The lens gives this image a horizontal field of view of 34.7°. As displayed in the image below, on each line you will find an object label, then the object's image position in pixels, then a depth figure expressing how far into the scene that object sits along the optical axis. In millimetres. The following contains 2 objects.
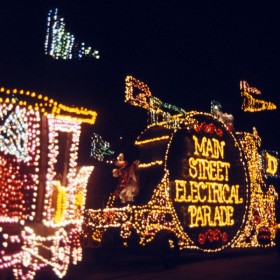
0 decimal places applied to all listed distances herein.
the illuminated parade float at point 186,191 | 11281
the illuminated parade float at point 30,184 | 6543
